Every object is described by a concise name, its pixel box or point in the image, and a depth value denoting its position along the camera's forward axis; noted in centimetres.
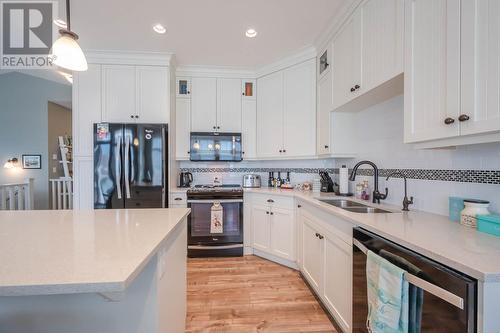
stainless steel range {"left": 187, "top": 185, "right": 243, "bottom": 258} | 300
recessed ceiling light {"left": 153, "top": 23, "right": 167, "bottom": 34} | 241
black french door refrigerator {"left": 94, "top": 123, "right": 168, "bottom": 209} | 275
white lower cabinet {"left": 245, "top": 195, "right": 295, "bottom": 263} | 271
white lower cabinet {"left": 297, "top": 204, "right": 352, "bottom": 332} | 152
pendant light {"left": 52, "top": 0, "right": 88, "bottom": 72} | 141
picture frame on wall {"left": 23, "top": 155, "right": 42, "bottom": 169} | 528
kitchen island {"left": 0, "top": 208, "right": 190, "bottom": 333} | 65
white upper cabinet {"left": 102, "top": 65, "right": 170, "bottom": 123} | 293
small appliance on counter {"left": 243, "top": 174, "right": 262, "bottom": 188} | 342
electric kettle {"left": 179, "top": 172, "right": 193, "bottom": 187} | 346
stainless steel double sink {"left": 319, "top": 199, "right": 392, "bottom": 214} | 181
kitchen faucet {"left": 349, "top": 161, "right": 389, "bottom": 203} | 197
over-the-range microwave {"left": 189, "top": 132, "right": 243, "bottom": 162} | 332
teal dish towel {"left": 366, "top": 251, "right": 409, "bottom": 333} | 95
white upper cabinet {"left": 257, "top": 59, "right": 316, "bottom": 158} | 291
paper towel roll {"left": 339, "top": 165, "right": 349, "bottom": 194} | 251
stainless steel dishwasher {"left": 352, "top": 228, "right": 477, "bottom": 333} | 74
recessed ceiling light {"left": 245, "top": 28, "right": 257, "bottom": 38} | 247
